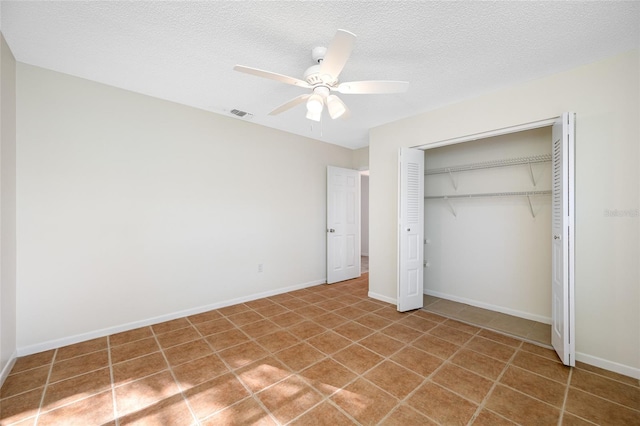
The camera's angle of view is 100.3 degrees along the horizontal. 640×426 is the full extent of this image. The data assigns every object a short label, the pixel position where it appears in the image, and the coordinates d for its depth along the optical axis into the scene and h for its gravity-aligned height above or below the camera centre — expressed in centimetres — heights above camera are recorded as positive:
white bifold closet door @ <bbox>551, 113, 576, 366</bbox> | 226 -22
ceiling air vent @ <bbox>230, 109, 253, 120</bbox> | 359 +136
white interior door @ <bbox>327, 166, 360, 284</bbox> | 498 -23
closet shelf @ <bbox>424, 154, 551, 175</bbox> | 319 +64
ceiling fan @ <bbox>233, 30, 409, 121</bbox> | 171 +97
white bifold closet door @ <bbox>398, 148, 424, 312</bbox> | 356 -22
